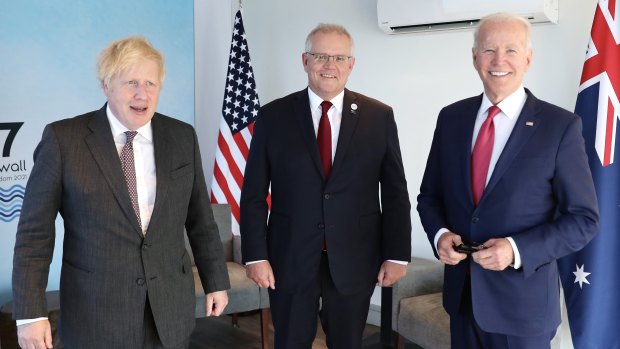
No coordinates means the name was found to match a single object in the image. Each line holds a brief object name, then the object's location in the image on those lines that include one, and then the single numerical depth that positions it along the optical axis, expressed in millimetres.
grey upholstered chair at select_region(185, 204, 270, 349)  3695
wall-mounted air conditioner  3406
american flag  4820
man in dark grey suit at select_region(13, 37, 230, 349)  1775
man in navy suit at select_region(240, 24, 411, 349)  2332
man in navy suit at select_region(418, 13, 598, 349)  1856
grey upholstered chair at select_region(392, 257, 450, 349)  3159
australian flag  2945
